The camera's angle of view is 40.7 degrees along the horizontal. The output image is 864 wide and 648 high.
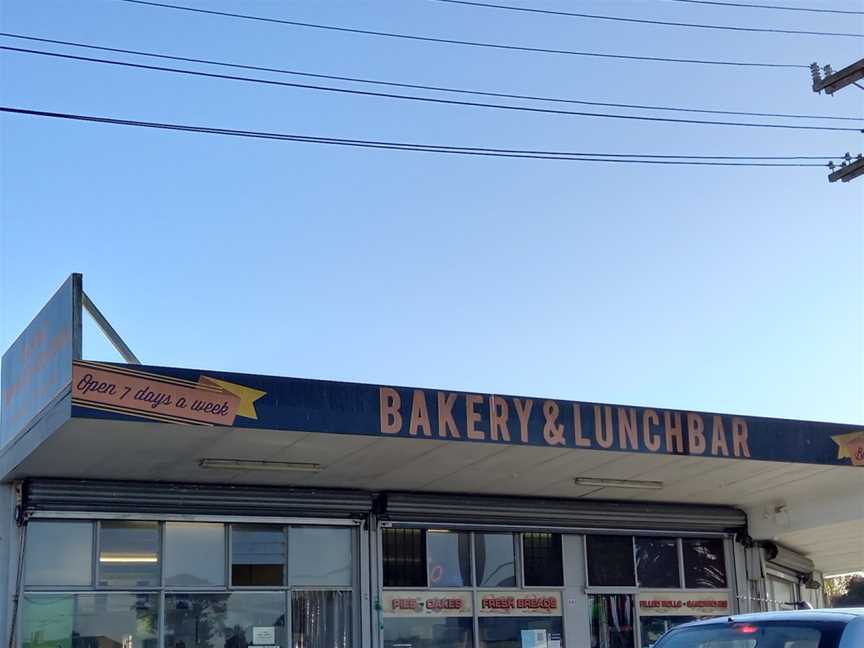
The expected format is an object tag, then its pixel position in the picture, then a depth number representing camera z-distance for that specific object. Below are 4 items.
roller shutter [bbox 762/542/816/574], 19.19
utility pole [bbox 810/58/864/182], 20.02
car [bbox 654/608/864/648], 6.44
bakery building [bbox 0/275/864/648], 12.12
